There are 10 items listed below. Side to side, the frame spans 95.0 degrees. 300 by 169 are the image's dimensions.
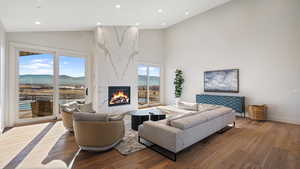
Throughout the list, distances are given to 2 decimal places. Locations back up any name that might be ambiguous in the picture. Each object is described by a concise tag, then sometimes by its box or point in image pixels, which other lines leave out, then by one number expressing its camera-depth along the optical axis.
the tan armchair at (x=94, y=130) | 2.53
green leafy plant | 7.38
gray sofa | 2.32
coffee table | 3.85
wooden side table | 4.71
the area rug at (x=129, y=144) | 2.68
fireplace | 5.71
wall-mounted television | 5.58
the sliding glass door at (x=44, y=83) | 4.45
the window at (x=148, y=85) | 7.62
